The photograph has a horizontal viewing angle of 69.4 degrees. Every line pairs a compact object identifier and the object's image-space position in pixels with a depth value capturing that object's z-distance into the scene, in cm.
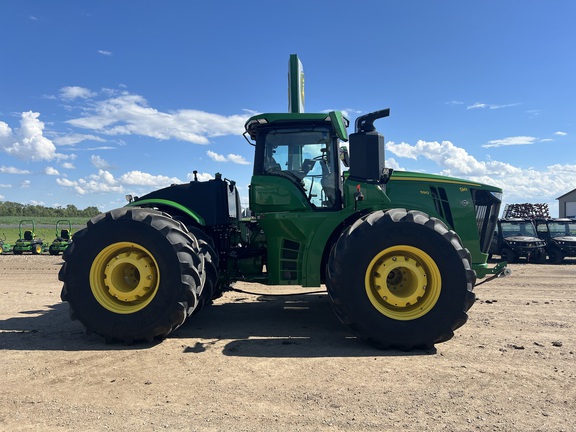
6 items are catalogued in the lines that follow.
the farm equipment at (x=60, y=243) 1857
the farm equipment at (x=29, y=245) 1936
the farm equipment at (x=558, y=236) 1677
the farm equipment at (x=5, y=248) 1950
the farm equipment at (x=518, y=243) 1669
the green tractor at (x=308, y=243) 473
